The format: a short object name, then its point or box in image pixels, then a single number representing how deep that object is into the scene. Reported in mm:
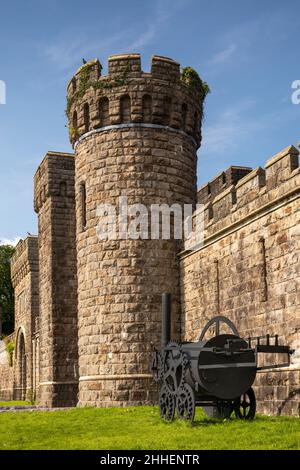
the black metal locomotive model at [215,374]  10984
